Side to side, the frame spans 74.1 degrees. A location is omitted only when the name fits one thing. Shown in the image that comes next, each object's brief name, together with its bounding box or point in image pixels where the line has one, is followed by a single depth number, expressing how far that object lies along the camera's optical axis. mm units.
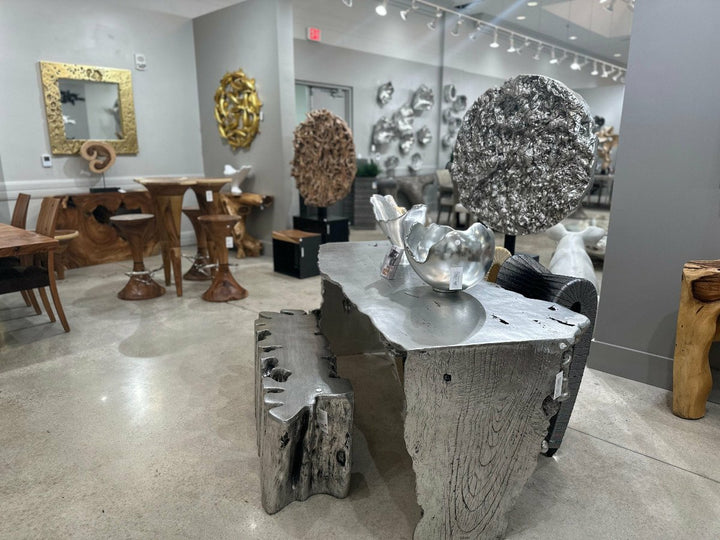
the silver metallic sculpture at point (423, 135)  8695
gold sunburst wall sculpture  5344
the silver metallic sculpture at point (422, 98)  8430
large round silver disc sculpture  2170
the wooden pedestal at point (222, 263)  3826
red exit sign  6715
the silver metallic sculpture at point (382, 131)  7918
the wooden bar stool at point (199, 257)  4613
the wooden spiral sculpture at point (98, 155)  5062
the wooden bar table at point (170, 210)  3842
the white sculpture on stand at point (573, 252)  2826
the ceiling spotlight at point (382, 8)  5637
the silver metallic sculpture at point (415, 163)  8656
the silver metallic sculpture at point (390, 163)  8234
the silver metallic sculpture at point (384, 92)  7859
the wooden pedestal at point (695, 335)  2143
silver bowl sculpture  1720
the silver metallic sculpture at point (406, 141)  8367
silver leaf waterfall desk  1403
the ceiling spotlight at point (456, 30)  8308
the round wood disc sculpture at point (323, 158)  4547
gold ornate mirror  4879
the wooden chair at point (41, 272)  2955
